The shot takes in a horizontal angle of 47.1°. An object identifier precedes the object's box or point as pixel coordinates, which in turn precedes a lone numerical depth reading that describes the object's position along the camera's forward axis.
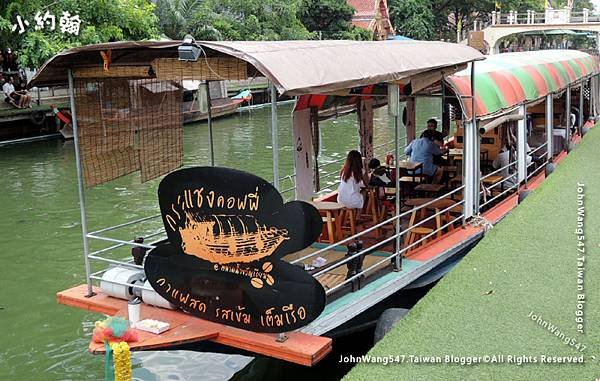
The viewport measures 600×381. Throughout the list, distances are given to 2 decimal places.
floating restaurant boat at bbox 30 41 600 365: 4.28
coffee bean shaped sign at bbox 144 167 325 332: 4.18
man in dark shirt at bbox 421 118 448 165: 9.30
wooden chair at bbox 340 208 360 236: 7.18
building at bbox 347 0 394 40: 38.88
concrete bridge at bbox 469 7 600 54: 48.22
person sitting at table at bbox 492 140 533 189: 8.86
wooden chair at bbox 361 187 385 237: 7.85
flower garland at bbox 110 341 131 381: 4.23
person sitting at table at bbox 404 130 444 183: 8.91
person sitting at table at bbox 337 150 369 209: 7.08
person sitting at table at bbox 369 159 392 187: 8.25
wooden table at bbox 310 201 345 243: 6.84
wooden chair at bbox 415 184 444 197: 8.09
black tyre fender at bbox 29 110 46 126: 20.62
